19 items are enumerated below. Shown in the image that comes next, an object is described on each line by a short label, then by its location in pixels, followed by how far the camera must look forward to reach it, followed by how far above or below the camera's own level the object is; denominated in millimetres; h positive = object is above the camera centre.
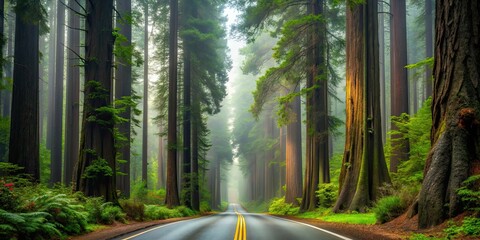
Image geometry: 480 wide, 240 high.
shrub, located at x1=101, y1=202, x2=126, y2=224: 12891 -2190
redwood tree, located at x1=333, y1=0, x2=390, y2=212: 14852 +1399
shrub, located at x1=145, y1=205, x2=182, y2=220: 17688 -2936
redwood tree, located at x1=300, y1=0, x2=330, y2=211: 20641 +1757
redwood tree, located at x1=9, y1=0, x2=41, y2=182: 13383 +2135
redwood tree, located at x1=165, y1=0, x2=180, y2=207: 23641 +2496
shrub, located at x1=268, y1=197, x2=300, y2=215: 23594 -3888
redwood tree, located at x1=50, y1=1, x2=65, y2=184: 23105 +2506
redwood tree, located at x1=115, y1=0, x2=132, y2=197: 22375 +3671
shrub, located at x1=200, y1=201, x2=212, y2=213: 33881 -5011
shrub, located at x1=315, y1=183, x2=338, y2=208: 18417 -2098
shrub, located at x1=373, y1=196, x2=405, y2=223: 11279 -1747
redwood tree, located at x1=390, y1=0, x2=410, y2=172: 18172 +3932
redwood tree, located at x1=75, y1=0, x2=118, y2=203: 14109 +1489
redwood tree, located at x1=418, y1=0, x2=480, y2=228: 8484 +849
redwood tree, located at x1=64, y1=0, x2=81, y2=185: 22453 +1724
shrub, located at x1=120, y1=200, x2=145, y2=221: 16000 -2450
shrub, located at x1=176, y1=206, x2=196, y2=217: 22847 -3662
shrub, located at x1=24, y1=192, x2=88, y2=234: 9469 -1538
